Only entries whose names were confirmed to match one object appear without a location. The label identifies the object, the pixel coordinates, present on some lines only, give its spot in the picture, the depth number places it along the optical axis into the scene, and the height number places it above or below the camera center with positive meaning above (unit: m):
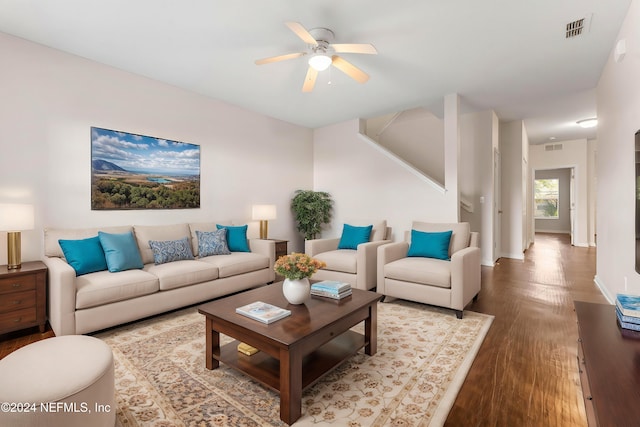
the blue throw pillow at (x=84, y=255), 2.83 -0.39
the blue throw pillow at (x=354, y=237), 4.45 -0.35
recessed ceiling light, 6.08 +1.81
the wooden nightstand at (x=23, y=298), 2.53 -0.71
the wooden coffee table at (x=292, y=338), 1.64 -0.76
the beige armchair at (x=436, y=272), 3.05 -0.63
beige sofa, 2.53 -0.67
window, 11.45 +0.54
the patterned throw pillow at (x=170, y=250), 3.44 -0.43
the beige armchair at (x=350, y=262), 3.78 -0.63
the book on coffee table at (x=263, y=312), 1.92 -0.64
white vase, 2.19 -0.55
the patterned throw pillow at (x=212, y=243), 3.88 -0.39
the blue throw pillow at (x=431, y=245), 3.61 -0.39
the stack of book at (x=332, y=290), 2.34 -0.60
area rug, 1.68 -1.10
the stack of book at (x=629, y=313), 1.45 -0.49
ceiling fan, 2.60 +1.43
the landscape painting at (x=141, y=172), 3.46 +0.50
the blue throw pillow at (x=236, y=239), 4.20 -0.36
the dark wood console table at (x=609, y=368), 0.92 -0.58
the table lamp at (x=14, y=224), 2.57 -0.10
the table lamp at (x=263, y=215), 4.73 -0.04
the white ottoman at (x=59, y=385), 1.17 -0.70
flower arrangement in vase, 2.16 -0.43
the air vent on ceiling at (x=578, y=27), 2.71 +1.69
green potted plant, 5.68 +0.04
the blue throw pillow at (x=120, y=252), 2.99 -0.39
